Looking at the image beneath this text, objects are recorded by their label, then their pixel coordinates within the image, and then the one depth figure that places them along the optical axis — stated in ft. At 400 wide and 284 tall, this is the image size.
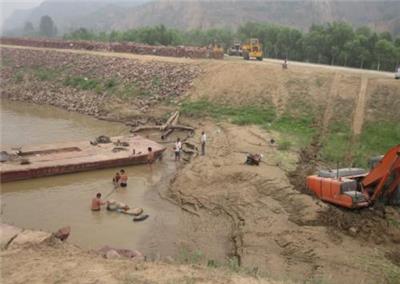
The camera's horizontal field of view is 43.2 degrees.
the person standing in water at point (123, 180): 66.74
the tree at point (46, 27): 366.80
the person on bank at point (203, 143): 79.25
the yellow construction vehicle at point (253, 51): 137.28
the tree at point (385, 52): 128.67
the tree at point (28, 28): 446.69
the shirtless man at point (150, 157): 76.59
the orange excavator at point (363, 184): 51.60
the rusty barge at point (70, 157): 67.72
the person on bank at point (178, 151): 78.33
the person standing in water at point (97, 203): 57.41
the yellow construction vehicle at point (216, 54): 137.18
